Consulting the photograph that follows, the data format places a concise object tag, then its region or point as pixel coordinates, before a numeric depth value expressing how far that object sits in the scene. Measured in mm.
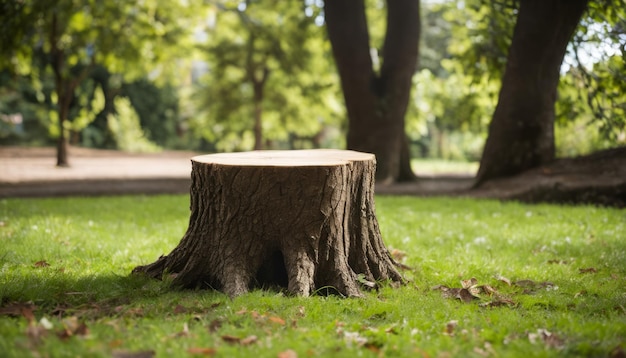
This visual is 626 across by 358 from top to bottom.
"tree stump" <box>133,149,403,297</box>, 5031
